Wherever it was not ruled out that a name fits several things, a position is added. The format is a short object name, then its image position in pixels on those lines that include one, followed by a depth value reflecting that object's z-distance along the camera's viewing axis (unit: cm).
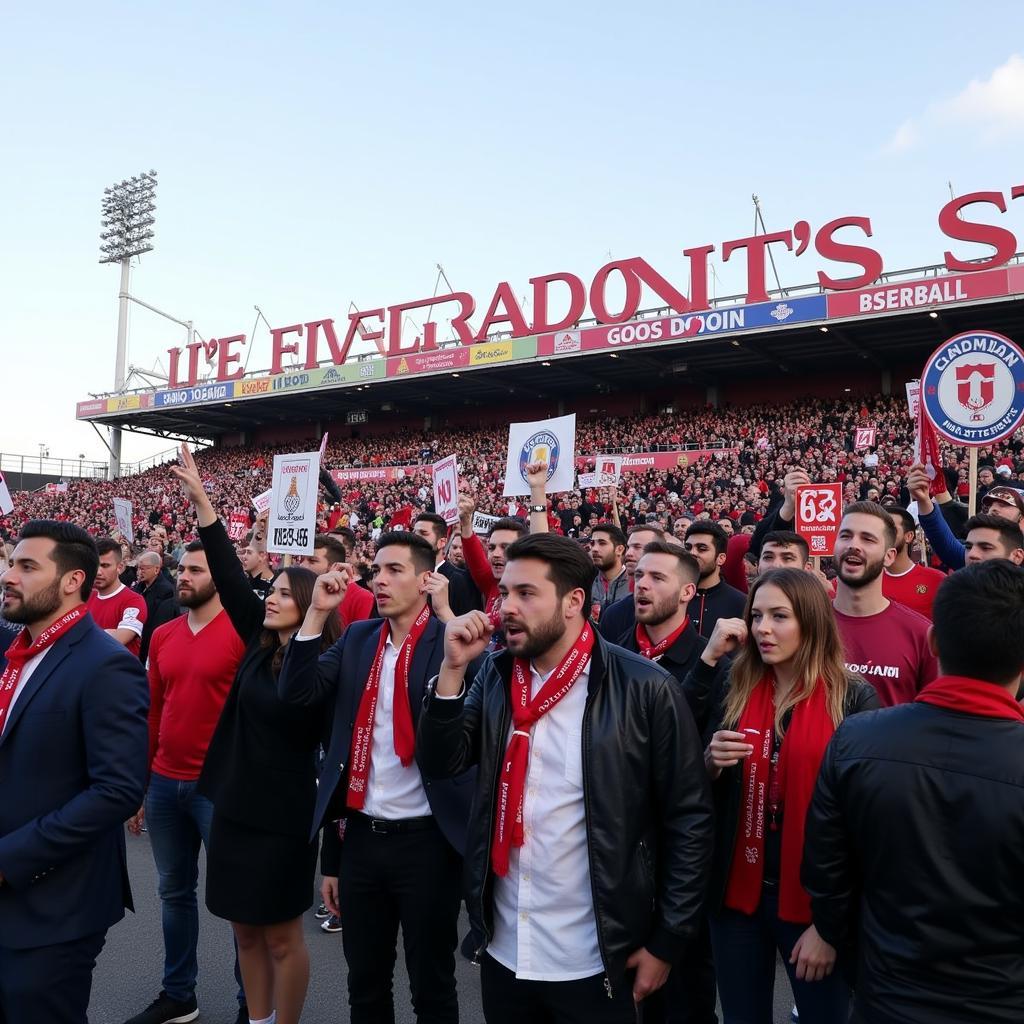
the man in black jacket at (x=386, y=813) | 298
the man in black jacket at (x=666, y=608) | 377
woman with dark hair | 330
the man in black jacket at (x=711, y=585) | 480
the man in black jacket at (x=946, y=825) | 190
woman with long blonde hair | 250
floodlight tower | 5112
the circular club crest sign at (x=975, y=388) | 558
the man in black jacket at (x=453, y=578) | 627
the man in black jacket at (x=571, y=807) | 232
